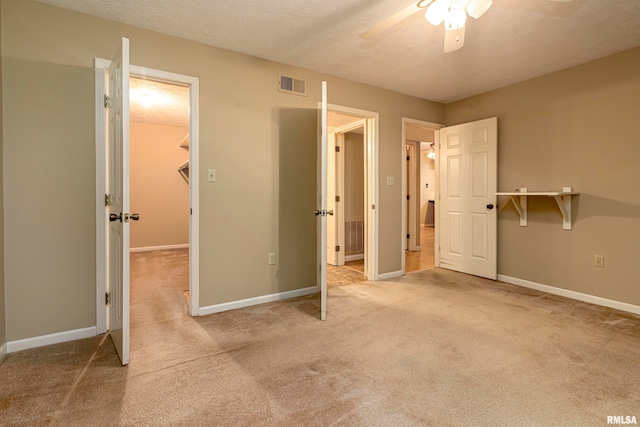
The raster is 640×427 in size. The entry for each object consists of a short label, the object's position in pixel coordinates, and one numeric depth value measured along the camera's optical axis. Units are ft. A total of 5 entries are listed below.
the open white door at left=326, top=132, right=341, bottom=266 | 15.78
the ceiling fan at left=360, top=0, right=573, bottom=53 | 5.43
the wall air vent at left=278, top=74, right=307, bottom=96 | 10.22
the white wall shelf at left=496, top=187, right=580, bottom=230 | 10.28
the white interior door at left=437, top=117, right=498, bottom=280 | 12.68
